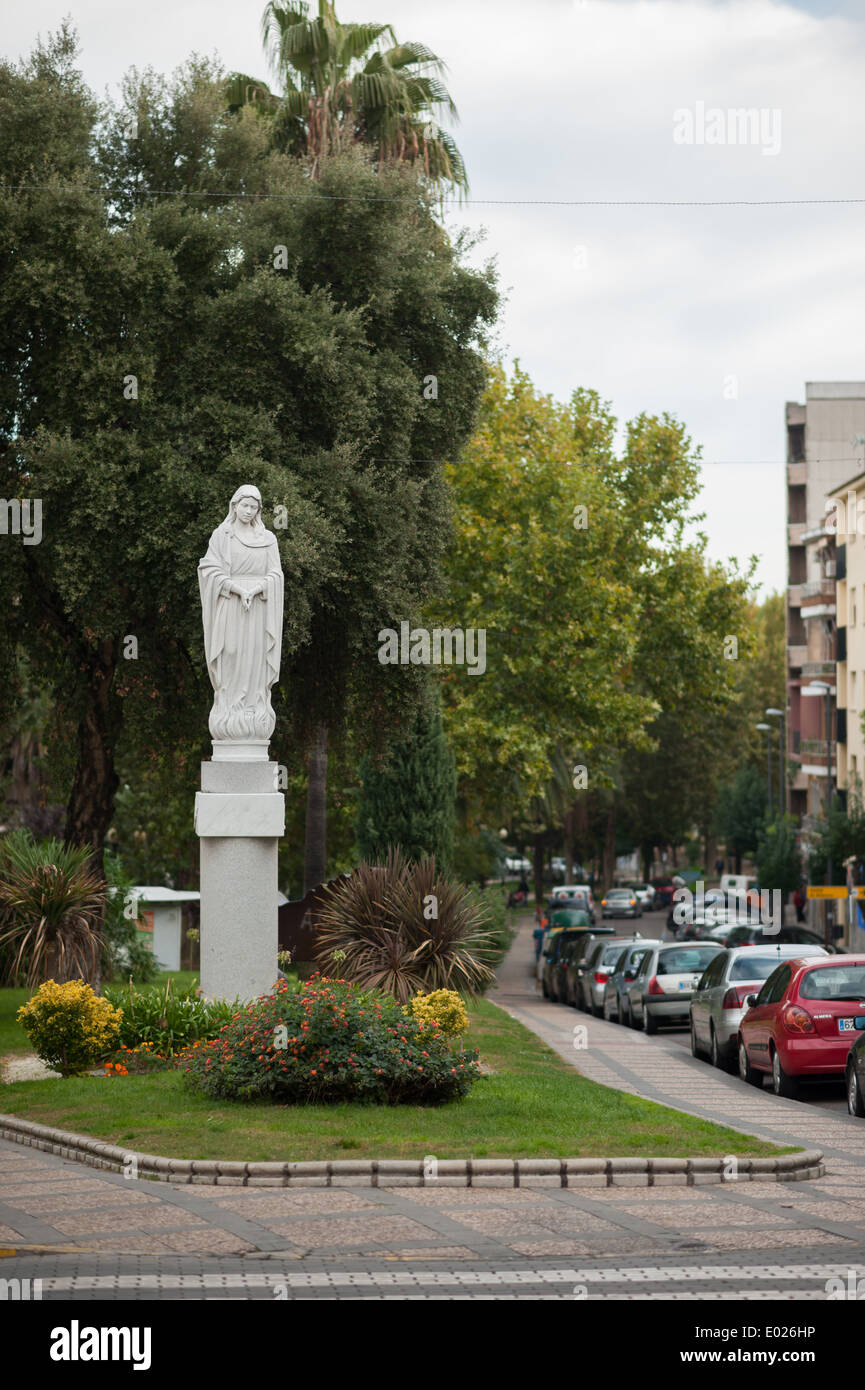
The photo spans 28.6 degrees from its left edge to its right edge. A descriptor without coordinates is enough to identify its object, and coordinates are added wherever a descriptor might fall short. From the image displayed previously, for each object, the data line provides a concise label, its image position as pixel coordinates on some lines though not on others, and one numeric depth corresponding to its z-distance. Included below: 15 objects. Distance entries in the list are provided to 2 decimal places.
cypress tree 31.28
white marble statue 16.09
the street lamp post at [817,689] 55.09
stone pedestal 15.72
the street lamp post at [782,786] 81.00
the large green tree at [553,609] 38.50
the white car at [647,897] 84.94
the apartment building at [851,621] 62.44
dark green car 35.28
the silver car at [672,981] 26.08
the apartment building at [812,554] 75.94
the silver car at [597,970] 31.16
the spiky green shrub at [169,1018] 15.80
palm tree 29.56
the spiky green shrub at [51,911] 18.89
